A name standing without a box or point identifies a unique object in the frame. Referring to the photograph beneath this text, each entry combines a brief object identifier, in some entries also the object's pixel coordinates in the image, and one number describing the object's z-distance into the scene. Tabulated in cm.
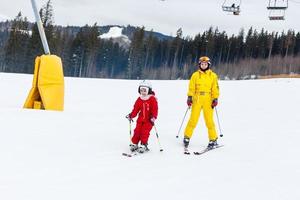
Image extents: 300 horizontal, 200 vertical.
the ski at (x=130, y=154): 1198
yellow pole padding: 1982
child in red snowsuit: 1274
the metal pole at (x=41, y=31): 2078
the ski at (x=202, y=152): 1279
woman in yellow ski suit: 1369
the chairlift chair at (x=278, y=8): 3492
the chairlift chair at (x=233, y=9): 3789
